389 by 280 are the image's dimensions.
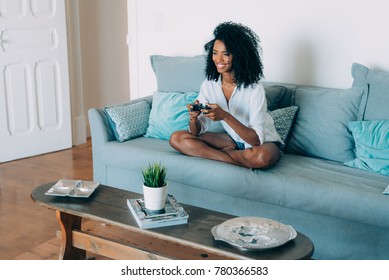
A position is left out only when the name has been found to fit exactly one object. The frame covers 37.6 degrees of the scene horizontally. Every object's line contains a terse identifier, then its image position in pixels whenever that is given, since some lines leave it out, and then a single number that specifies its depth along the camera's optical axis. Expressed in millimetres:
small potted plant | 2283
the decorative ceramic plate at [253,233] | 2018
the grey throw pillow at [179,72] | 3523
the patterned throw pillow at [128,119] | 3373
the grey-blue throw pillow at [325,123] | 3035
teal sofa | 2588
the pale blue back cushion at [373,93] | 2943
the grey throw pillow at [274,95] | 3256
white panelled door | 4309
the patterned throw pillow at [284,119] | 3137
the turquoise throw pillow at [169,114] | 3414
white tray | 2518
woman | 2871
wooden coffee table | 2018
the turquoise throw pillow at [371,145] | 2820
